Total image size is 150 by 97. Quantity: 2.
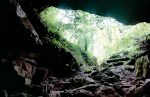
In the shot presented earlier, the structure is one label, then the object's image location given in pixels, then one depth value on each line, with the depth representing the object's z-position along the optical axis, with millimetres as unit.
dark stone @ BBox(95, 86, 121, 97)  4271
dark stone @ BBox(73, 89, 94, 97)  4179
